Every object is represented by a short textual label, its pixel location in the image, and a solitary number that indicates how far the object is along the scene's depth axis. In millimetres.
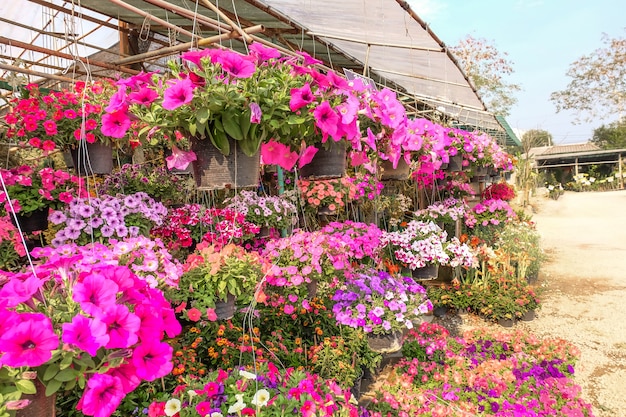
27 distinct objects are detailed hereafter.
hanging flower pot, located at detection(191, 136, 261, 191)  1091
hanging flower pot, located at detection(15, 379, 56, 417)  664
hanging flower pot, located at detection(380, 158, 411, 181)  1888
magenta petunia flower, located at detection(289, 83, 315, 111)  1010
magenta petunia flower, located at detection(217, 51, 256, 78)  960
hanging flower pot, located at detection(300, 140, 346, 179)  1290
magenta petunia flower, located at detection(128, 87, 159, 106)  1015
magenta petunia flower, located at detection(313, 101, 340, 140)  1029
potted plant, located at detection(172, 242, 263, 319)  1570
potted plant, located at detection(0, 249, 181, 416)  612
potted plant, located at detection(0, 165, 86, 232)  1625
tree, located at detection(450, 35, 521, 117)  12320
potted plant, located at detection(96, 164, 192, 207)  2225
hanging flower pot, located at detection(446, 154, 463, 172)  3281
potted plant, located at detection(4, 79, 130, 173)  1560
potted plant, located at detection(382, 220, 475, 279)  3488
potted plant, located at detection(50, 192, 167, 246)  1611
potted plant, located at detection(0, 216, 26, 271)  1529
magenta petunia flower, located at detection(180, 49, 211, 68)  985
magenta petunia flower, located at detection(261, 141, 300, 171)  1159
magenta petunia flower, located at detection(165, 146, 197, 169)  1101
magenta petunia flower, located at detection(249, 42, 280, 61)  1069
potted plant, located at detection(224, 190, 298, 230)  2600
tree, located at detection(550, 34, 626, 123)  16000
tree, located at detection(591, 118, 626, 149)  21438
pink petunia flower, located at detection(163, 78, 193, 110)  940
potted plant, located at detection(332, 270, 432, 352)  2344
